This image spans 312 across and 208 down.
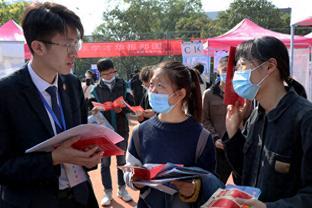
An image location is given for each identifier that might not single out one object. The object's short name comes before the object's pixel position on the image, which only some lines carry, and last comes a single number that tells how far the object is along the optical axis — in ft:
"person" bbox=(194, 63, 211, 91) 18.17
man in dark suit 4.55
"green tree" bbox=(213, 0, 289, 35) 80.64
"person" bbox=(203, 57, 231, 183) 9.69
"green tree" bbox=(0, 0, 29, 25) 31.96
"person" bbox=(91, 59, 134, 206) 12.63
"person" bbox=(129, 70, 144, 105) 20.63
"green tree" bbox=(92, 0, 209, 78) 84.50
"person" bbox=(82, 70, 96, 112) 13.32
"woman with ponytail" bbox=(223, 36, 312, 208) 3.87
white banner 24.13
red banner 33.34
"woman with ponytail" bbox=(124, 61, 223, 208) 5.05
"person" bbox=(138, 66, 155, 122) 10.77
